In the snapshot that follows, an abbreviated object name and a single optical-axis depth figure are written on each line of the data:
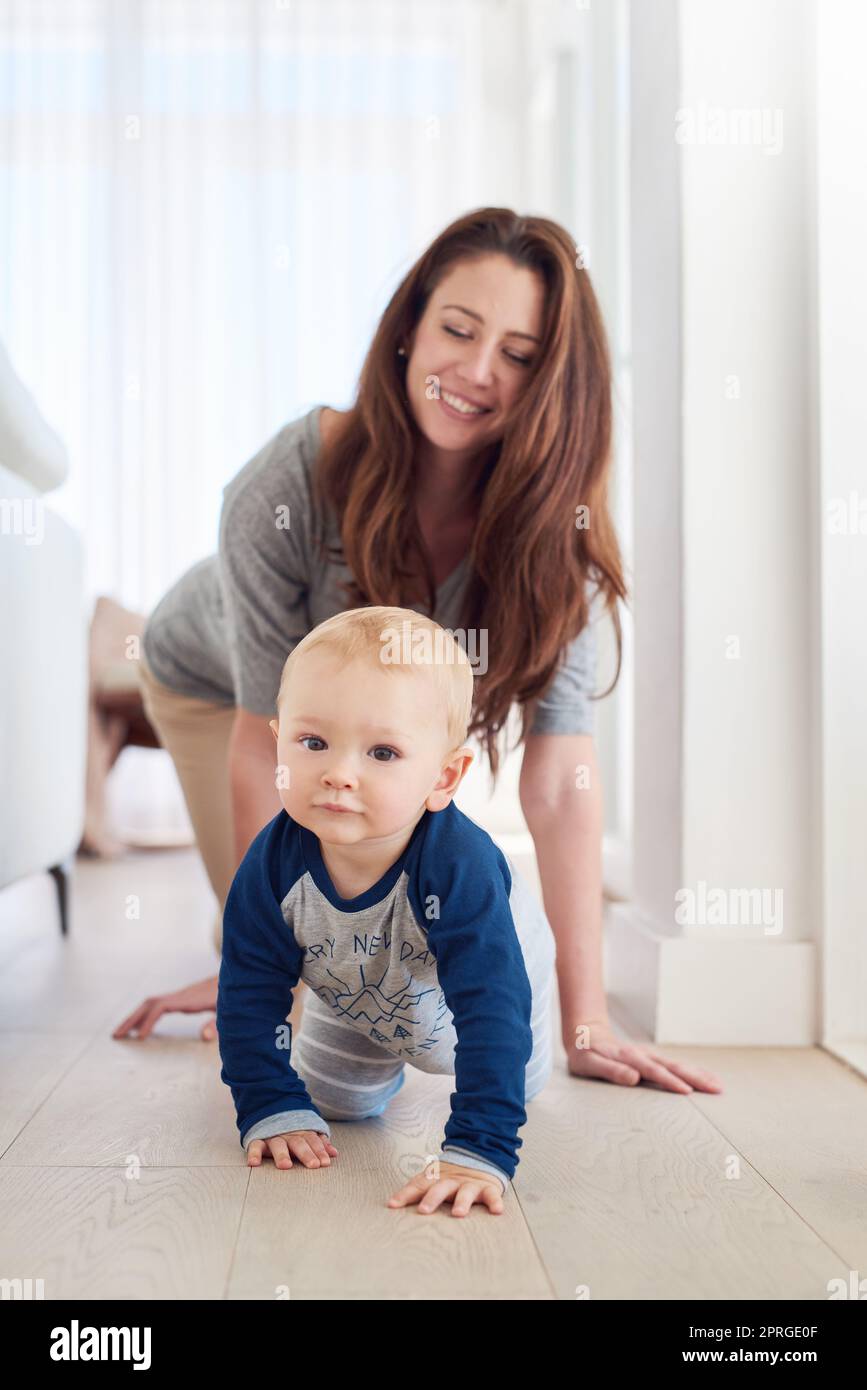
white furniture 1.52
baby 0.97
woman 1.38
